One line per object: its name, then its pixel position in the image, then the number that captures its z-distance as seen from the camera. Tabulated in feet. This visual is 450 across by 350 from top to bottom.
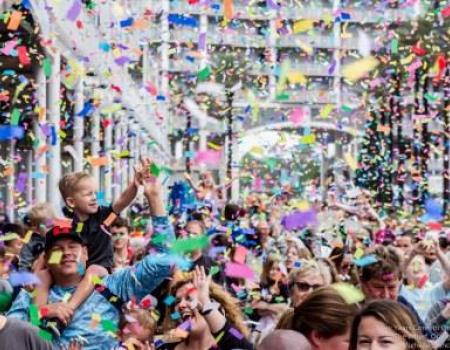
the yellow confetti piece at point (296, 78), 33.42
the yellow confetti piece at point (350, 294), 17.75
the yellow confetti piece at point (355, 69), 30.42
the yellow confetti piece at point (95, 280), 18.09
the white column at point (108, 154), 84.34
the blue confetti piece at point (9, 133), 33.37
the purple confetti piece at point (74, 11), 48.16
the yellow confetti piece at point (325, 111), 35.84
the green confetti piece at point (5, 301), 20.54
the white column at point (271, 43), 117.71
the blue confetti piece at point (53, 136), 50.73
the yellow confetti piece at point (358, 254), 28.50
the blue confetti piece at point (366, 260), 22.77
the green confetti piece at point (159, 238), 18.92
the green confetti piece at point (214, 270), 25.84
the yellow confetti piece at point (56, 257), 18.11
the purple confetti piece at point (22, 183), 63.52
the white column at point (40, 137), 53.42
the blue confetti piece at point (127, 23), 50.34
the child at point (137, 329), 18.83
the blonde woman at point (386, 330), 13.71
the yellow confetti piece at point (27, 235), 28.50
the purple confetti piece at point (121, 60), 55.08
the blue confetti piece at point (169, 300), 19.35
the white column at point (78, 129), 61.35
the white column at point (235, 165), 100.32
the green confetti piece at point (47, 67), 51.86
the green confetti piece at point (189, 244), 21.03
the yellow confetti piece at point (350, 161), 53.80
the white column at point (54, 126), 54.06
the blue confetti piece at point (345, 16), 44.03
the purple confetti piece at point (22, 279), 18.55
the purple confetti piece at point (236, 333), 17.83
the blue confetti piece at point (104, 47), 66.33
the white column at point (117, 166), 98.02
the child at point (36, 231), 23.66
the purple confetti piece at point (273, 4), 34.81
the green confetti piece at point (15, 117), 37.16
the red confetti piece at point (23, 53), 48.29
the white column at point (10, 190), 62.10
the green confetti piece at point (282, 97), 33.13
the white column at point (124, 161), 104.99
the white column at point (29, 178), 64.41
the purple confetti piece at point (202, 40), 40.10
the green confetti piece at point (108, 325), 18.03
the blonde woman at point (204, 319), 17.56
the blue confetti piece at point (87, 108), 54.02
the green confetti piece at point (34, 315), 17.83
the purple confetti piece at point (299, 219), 37.23
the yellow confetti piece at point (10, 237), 30.65
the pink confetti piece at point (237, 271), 28.86
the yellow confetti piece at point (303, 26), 33.91
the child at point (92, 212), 21.44
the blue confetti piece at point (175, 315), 18.88
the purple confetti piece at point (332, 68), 37.75
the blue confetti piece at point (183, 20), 40.60
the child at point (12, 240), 27.40
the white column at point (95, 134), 72.72
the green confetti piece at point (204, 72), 38.41
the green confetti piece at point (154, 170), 19.98
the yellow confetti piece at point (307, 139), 36.35
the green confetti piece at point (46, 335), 17.26
